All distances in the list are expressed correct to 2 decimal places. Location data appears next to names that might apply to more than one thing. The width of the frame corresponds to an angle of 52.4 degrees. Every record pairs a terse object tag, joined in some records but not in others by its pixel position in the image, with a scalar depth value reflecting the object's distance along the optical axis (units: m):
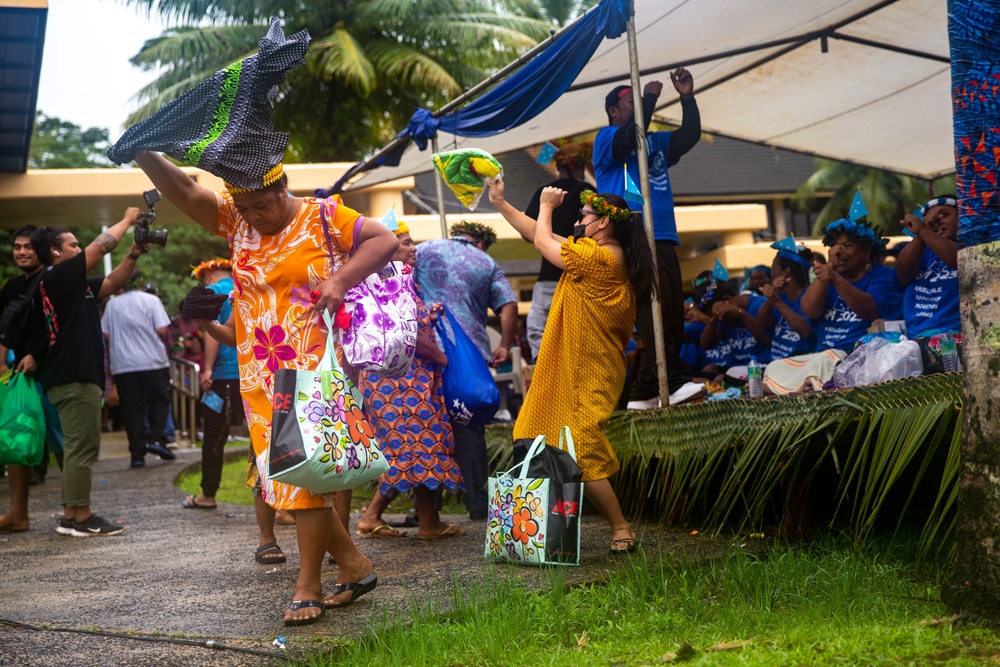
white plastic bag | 5.24
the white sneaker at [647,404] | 6.18
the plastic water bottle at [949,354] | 5.05
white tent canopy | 6.70
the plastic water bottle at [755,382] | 6.37
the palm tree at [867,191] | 29.27
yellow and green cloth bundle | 5.52
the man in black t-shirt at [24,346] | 6.27
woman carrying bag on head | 3.63
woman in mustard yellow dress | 4.61
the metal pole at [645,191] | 5.38
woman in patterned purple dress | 5.53
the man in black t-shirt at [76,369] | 6.07
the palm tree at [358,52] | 21.33
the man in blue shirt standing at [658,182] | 6.06
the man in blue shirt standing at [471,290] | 6.07
